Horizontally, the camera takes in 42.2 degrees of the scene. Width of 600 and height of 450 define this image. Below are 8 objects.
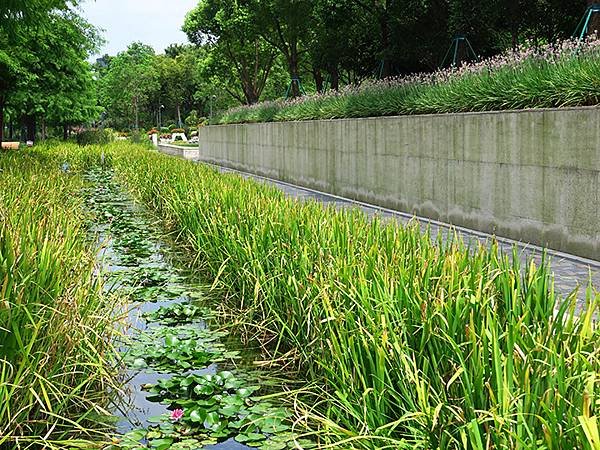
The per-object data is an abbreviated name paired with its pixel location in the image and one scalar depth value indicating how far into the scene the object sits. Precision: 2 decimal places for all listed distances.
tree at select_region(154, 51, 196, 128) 90.62
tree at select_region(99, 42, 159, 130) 88.88
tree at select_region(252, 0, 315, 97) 30.61
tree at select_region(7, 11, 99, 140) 26.44
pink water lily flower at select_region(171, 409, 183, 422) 4.78
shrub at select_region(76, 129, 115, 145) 50.61
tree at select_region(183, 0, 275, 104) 40.94
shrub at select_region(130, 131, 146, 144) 55.32
